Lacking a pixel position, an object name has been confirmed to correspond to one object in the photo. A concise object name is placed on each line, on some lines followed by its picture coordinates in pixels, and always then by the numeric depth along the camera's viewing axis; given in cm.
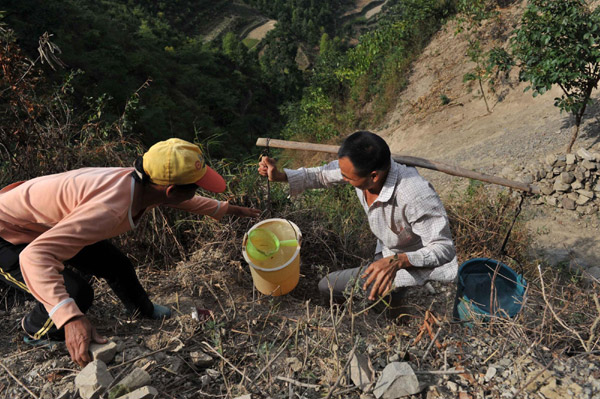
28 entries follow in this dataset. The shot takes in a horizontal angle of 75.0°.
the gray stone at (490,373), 144
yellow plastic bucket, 218
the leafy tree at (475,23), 873
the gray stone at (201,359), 163
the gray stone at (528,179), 539
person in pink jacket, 140
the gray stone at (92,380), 137
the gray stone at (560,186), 499
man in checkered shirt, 187
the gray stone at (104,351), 148
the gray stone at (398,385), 139
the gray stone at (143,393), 136
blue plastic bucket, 239
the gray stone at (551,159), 518
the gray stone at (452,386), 141
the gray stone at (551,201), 502
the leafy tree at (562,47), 454
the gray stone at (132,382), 140
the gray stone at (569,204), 486
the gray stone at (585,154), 482
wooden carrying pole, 229
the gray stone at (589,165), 480
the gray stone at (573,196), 490
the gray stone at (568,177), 495
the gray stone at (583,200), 478
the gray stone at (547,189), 513
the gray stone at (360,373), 143
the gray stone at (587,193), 478
